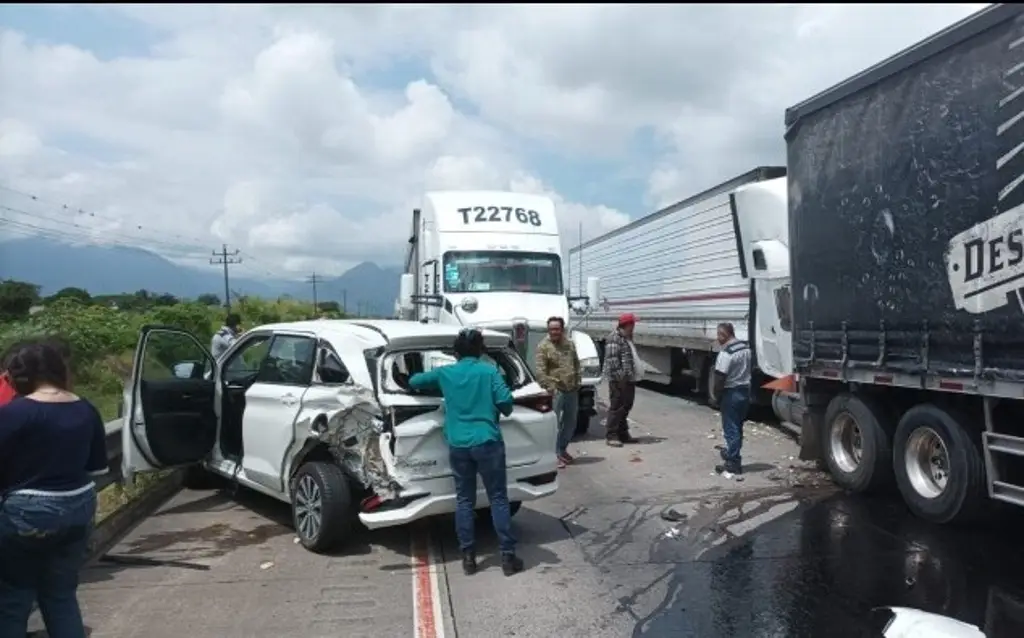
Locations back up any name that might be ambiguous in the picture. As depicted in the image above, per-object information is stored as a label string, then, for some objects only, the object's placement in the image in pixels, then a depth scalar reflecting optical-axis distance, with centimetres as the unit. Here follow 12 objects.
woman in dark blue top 380
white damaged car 599
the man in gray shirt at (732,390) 893
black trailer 590
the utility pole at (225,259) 7456
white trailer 1074
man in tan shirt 978
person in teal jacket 580
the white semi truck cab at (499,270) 1196
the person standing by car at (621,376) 1092
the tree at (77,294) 3521
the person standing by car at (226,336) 1298
